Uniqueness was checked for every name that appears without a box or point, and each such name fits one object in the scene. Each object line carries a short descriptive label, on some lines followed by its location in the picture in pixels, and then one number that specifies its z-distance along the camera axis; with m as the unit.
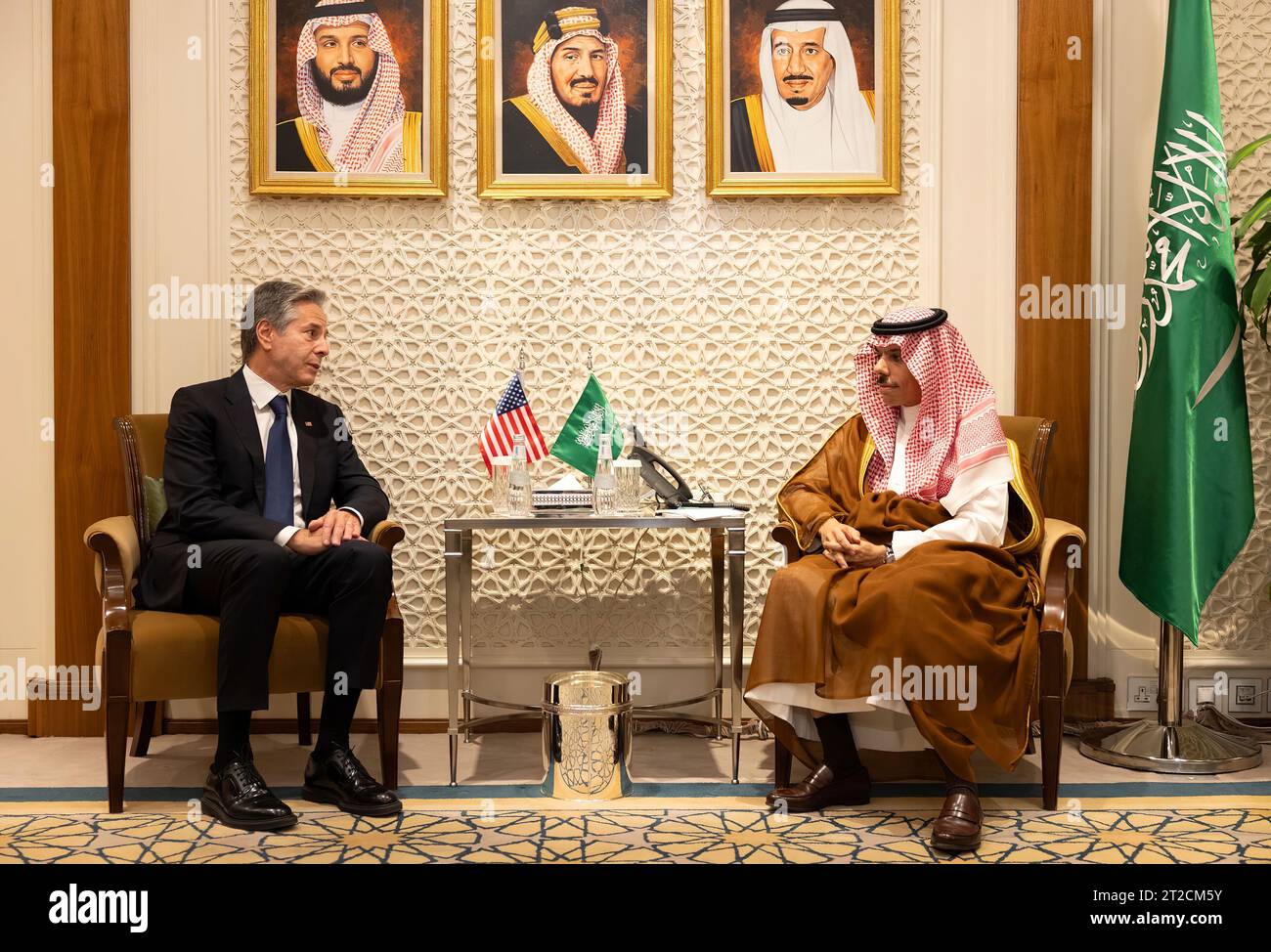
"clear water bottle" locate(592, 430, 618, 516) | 3.57
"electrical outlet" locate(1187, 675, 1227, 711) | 4.10
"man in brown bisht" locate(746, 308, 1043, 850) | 3.00
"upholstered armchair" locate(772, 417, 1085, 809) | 3.17
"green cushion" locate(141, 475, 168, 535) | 3.62
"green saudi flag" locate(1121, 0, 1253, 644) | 3.60
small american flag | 3.73
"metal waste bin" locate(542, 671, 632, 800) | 3.29
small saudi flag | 3.83
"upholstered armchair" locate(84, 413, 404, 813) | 3.11
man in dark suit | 3.11
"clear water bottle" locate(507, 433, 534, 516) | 3.55
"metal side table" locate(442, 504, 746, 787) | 3.43
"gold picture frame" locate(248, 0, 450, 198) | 3.98
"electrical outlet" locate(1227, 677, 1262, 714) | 4.09
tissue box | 3.64
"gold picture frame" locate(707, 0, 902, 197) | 4.02
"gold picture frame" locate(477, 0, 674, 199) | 4.01
